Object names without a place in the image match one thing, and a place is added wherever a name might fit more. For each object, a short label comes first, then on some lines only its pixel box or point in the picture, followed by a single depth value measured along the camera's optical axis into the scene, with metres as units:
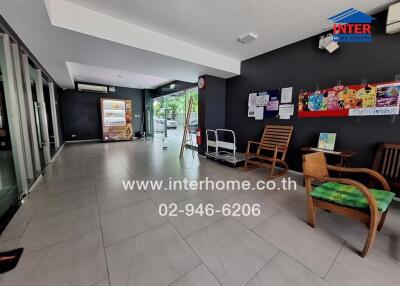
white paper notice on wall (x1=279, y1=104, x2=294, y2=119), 3.50
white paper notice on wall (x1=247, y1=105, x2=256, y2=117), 4.23
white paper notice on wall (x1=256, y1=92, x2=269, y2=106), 3.93
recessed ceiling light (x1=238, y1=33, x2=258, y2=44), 3.01
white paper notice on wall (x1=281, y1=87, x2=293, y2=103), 3.48
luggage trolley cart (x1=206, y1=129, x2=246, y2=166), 3.87
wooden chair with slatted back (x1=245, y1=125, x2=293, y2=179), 3.35
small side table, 2.51
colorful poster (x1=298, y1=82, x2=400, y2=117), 2.37
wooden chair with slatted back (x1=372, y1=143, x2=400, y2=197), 2.24
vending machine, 7.82
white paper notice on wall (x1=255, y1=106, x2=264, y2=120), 4.05
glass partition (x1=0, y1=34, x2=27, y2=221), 2.22
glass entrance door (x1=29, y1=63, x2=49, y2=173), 3.88
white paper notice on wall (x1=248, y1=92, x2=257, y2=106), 4.20
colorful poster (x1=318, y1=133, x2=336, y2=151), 2.87
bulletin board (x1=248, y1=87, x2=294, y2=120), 3.55
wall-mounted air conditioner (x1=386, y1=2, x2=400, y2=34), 2.12
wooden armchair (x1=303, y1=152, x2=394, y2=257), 1.41
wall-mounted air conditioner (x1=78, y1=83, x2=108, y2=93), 7.37
